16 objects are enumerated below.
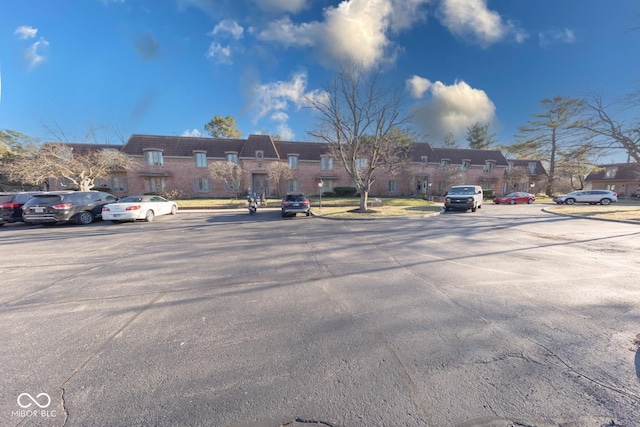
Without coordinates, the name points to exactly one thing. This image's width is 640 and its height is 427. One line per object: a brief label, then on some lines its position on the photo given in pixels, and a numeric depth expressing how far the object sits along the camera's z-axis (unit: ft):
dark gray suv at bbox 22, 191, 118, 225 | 34.37
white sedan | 37.73
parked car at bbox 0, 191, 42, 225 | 35.60
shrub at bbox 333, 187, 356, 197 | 98.78
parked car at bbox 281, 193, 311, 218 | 46.47
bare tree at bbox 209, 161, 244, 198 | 79.82
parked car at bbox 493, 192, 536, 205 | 86.74
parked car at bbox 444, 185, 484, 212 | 57.82
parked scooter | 52.90
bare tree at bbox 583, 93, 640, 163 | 51.06
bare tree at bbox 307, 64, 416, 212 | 54.39
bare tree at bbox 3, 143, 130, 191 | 62.64
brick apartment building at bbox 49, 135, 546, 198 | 90.74
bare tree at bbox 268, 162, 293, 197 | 84.48
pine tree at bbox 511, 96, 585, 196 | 107.86
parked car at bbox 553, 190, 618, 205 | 77.61
